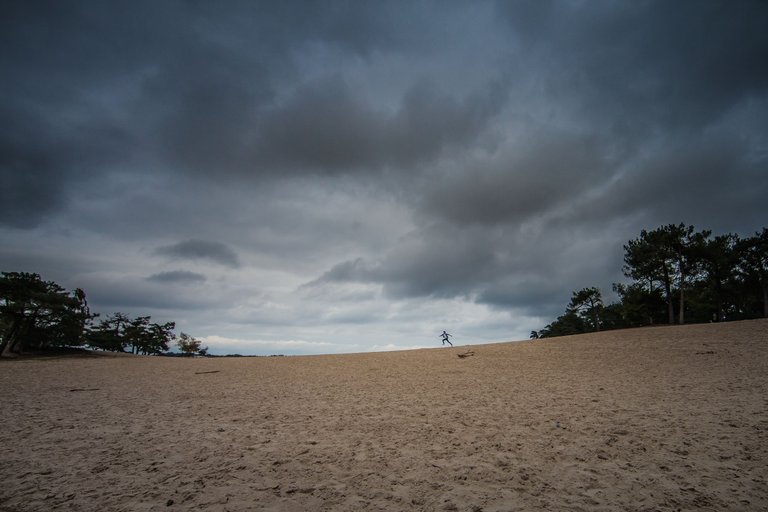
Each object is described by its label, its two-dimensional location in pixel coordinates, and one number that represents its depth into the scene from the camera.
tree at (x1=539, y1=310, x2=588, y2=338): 84.68
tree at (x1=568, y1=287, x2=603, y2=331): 56.75
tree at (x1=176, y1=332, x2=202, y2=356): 69.81
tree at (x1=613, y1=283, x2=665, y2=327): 47.03
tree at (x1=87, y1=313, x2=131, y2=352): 46.41
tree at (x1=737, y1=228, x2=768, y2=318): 40.33
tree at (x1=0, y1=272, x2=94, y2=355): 30.36
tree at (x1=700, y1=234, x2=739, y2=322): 40.47
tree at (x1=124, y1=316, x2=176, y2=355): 54.38
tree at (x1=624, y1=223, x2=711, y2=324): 40.56
